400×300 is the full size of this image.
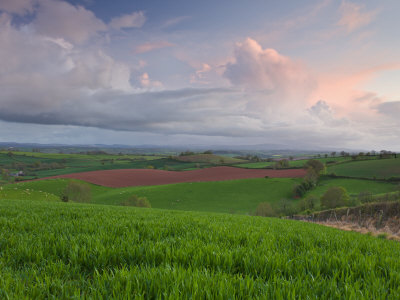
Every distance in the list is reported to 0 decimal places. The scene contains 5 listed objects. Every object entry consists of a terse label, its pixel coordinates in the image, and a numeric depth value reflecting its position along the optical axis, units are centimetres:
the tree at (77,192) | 4788
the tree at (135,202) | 4441
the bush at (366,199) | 3360
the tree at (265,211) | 4081
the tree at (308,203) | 4328
